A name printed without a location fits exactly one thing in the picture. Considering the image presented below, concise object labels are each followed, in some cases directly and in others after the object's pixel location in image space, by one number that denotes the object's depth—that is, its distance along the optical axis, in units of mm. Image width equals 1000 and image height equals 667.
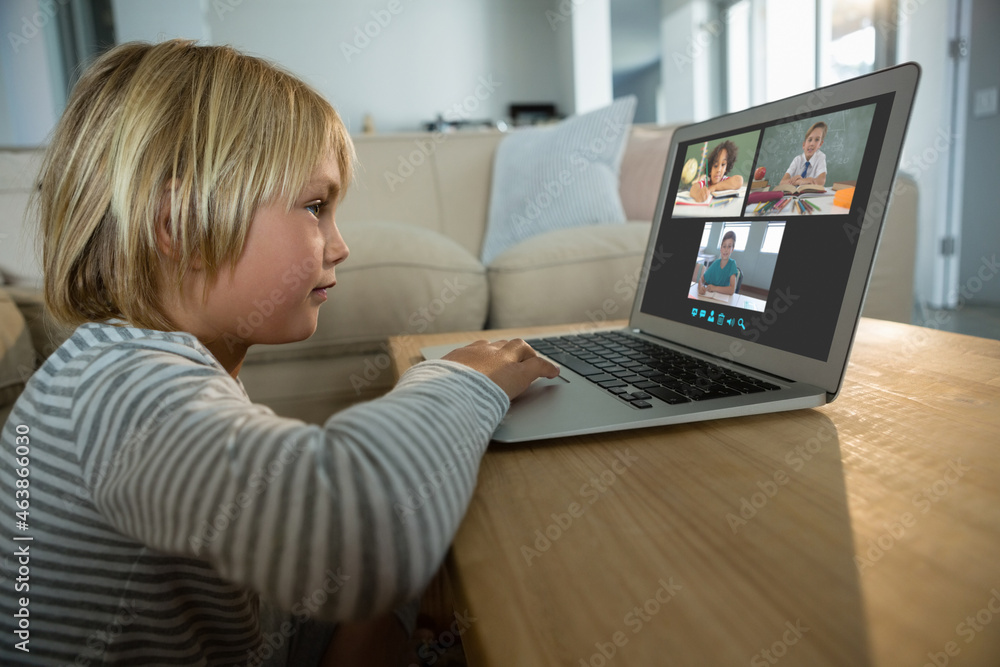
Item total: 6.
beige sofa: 1383
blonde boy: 300
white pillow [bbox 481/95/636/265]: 1769
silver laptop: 500
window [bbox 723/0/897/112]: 3742
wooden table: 233
